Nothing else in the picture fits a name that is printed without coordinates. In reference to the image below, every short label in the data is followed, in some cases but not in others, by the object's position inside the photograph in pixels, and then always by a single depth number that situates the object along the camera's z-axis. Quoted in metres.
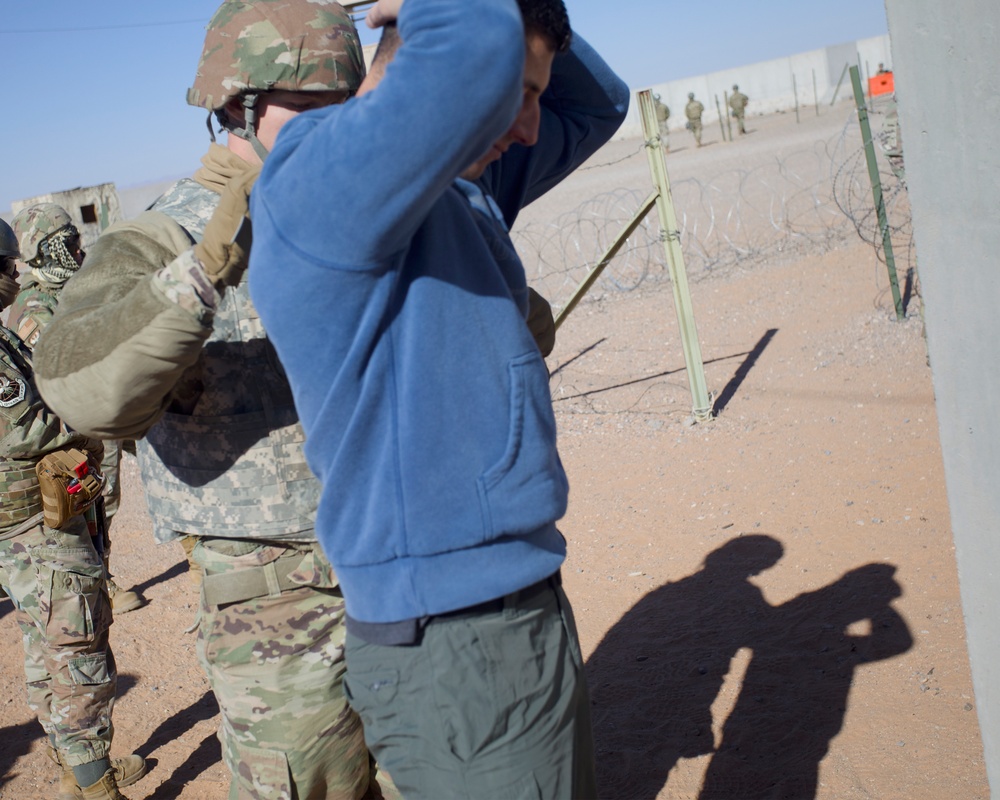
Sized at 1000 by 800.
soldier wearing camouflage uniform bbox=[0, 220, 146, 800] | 3.45
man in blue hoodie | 1.19
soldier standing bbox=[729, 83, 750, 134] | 32.12
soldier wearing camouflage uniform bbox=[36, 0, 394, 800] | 2.01
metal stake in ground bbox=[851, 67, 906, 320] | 7.29
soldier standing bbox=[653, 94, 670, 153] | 31.56
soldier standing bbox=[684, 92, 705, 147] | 30.72
